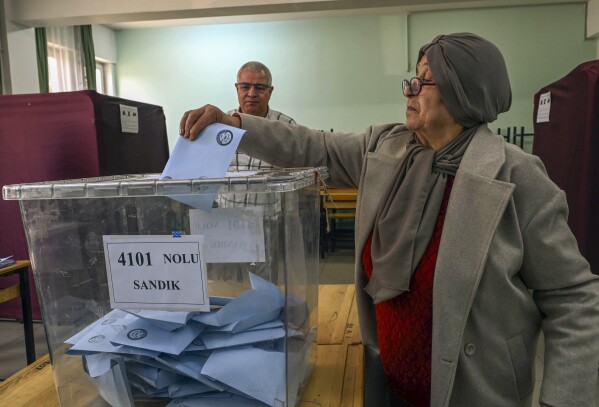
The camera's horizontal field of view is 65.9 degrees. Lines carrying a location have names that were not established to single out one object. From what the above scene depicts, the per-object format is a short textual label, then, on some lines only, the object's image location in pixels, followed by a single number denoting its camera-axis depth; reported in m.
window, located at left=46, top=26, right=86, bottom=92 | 5.21
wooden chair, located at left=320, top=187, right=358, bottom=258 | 4.96
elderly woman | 0.89
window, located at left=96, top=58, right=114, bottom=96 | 6.41
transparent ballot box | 0.58
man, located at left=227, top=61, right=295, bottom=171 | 2.64
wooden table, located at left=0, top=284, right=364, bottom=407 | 0.72
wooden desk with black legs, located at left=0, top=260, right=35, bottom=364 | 2.28
